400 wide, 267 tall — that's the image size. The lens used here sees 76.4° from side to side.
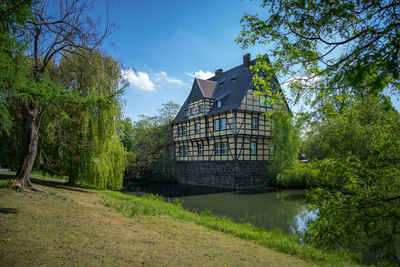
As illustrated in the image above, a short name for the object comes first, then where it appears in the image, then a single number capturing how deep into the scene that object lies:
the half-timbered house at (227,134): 20.42
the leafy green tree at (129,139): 35.44
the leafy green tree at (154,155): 26.93
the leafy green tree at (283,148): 19.89
